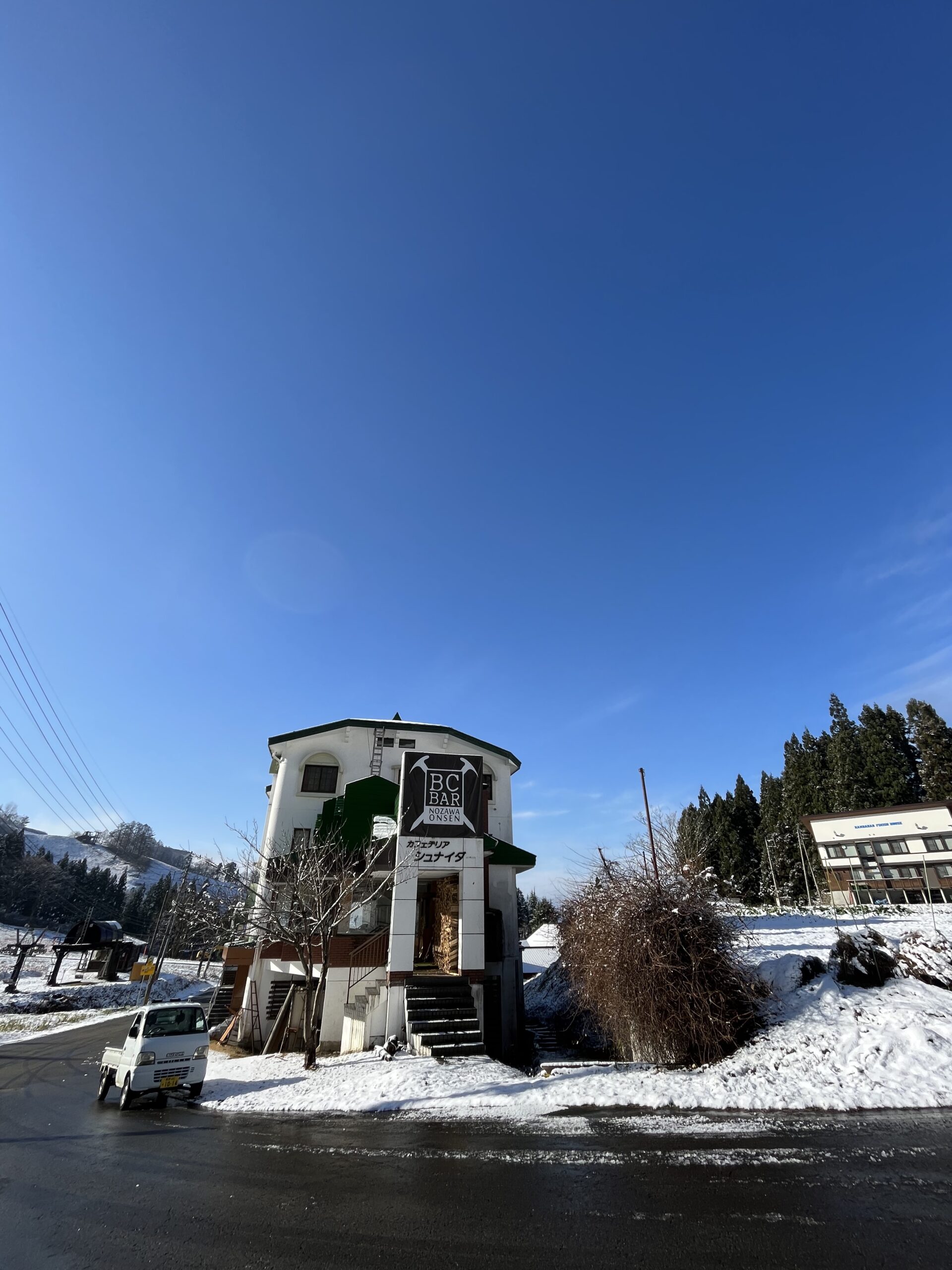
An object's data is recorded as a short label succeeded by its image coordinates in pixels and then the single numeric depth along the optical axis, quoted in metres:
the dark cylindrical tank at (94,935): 54.47
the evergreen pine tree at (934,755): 52.97
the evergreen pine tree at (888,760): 55.47
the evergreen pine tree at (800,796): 57.12
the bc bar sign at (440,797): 18.03
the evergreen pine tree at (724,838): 64.19
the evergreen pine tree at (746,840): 61.51
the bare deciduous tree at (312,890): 14.87
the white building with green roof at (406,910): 15.81
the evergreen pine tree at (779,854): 57.03
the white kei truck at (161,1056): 12.29
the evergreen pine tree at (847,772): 56.50
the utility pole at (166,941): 37.09
